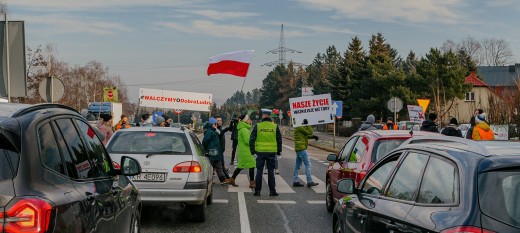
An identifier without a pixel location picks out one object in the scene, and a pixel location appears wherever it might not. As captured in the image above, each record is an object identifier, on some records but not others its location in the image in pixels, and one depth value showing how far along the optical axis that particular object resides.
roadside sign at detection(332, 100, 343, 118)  37.50
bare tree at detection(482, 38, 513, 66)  117.76
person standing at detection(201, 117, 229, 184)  15.05
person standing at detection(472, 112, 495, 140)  13.45
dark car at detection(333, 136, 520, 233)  3.44
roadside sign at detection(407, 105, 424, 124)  29.19
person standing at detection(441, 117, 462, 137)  13.05
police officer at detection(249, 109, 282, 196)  13.49
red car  9.50
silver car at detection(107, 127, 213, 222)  9.46
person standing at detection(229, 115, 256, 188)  14.84
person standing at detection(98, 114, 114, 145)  15.20
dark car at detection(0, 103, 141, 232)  3.28
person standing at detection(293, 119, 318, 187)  15.39
